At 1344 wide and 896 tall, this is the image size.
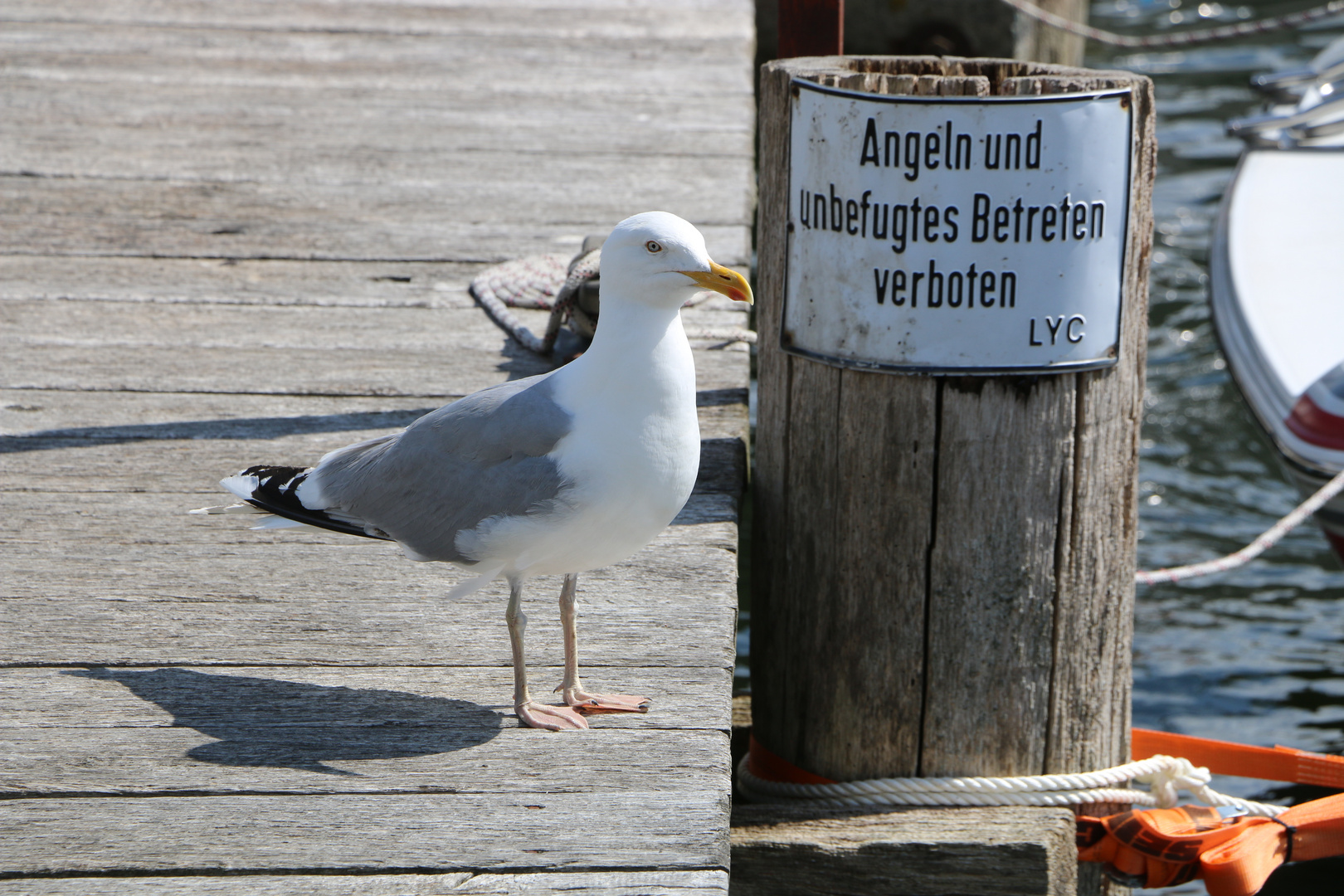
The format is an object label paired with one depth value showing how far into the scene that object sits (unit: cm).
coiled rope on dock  711
